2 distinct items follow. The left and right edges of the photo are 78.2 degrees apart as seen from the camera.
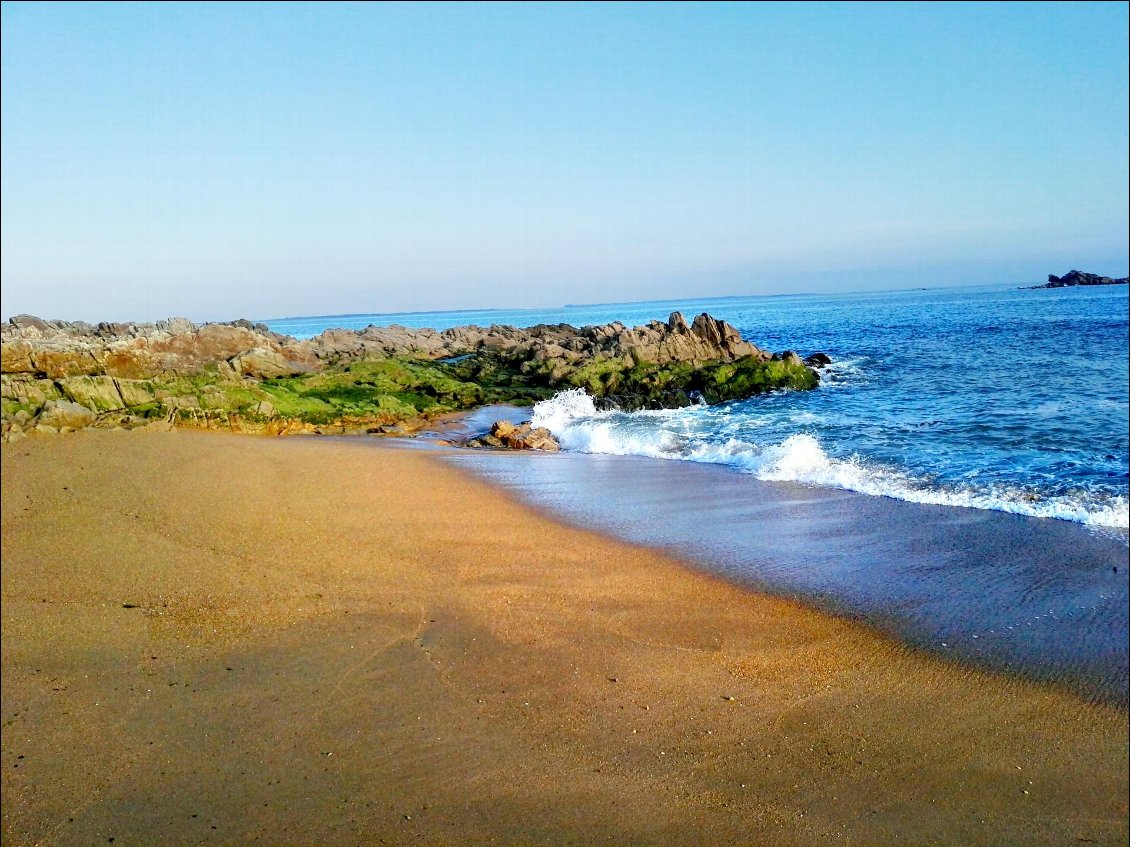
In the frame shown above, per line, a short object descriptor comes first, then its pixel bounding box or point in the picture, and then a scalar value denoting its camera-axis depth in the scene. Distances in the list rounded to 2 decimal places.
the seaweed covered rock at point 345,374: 15.32
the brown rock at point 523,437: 16.25
